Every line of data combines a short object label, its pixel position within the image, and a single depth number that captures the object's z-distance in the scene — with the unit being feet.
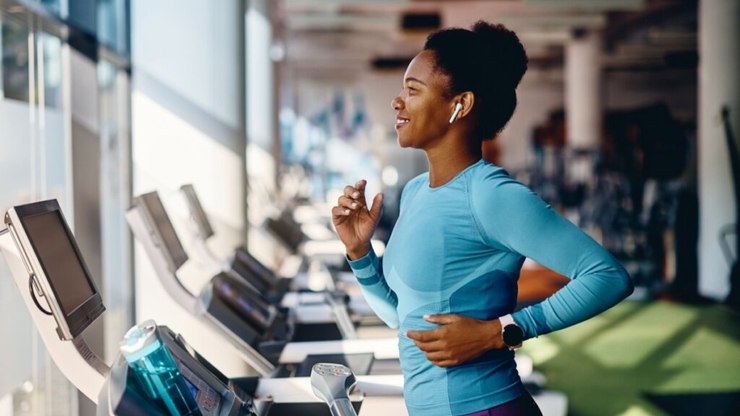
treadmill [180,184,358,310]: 11.74
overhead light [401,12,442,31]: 41.73
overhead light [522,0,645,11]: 35.27
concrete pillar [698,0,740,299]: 25.12
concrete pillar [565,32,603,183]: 53.57
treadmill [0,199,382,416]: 4.35
